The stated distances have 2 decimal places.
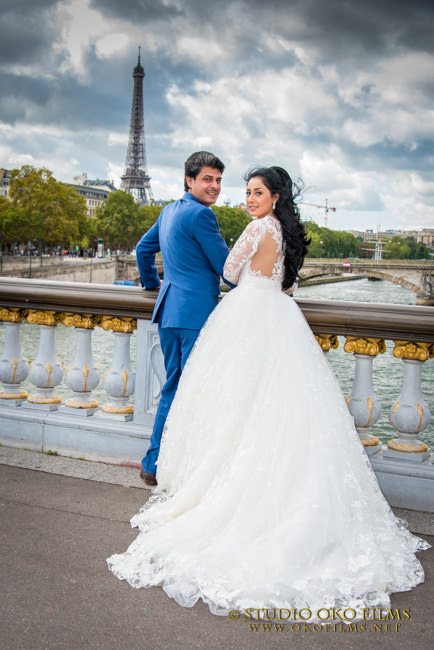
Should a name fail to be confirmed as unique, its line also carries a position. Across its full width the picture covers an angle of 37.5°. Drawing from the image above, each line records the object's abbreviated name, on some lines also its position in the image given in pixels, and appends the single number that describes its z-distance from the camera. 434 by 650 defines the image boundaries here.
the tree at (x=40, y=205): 55.62
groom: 3.07
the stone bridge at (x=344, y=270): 52.59
